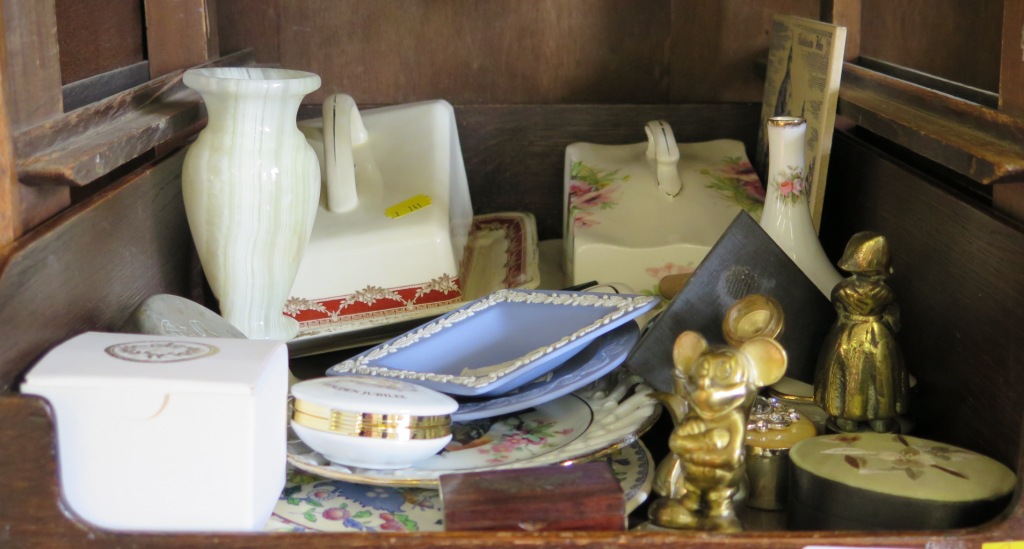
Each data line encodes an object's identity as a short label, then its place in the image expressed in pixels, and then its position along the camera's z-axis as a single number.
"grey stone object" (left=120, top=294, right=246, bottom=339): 0.67
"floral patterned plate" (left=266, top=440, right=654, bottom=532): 0.58
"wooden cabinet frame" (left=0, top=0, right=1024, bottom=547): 0.51
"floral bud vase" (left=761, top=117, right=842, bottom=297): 0.79
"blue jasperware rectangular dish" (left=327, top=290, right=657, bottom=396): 0.67
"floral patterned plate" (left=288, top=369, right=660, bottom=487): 0.61
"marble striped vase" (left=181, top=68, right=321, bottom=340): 0.74
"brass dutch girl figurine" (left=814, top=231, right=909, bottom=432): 0.65
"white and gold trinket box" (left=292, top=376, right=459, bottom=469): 0.58
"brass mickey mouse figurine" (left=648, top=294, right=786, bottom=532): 0.53
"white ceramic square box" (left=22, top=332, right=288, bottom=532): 0.50
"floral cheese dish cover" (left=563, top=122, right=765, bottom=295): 0.90
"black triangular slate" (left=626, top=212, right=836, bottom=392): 0.68
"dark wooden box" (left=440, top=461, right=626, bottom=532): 0.51
